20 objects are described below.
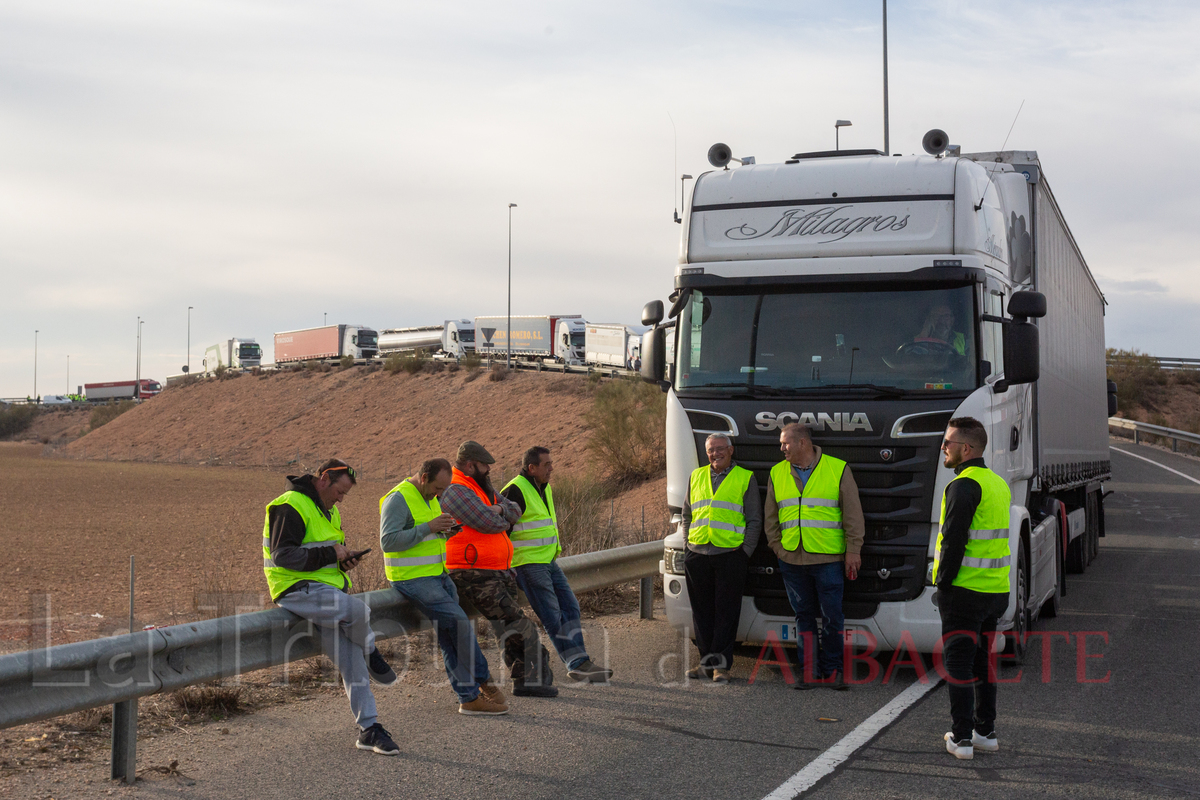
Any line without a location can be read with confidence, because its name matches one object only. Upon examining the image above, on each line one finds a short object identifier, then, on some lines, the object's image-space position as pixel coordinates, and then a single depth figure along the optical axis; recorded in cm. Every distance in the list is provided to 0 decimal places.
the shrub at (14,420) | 11969
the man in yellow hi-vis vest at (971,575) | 599
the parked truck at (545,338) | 6325
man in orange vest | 721
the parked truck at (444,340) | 7238
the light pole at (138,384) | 11069
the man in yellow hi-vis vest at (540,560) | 779
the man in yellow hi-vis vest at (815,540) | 750
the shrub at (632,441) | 3231
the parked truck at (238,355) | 9150
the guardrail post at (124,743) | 538
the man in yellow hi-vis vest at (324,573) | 605
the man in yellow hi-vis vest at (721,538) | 772
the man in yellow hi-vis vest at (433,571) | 679
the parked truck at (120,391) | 11650
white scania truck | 759
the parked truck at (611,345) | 5528
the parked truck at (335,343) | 8006
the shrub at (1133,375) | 6794
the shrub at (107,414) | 9475
